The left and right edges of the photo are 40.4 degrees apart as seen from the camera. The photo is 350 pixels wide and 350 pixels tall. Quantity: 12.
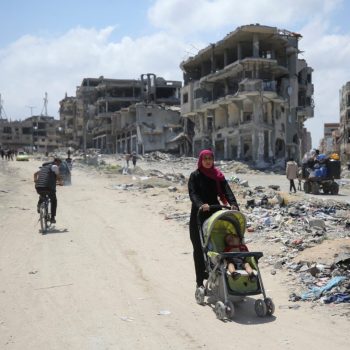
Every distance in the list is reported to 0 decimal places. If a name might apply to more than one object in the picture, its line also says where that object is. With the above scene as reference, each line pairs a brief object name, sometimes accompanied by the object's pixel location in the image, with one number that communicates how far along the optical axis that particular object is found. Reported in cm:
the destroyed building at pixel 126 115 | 7275
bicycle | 1146
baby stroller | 529
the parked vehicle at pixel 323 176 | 2217
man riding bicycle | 1147
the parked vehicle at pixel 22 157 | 5902
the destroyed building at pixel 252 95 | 4881
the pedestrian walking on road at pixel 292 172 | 2329
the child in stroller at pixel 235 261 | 531
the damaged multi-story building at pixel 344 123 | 7127
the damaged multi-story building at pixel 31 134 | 11519
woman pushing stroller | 592
